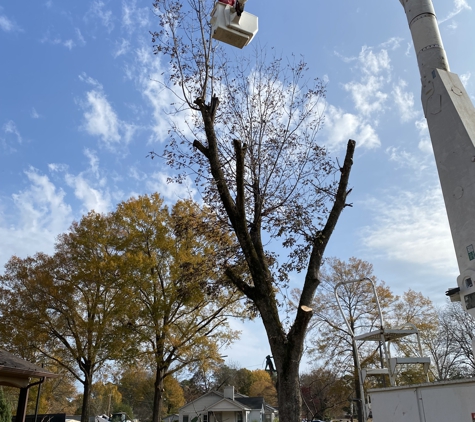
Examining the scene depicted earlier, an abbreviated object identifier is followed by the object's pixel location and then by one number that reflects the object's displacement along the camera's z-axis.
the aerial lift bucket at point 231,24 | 5.72
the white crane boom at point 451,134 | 5.38
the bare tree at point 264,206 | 6.19
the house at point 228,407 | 36.44
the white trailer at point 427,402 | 4.61
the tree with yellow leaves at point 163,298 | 18.78
